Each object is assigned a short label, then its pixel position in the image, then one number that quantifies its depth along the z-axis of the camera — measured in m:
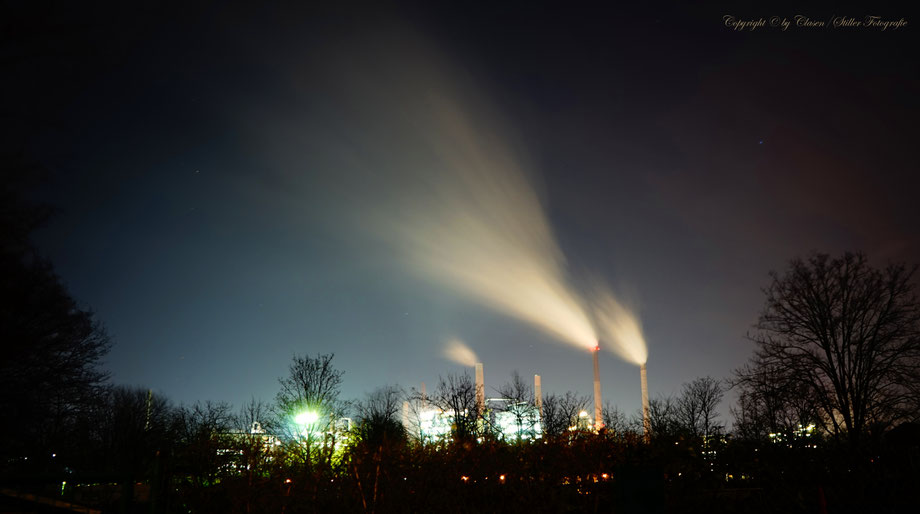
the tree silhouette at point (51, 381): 21.36
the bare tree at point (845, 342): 26.52
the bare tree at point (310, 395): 40.44
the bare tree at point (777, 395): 26.02
